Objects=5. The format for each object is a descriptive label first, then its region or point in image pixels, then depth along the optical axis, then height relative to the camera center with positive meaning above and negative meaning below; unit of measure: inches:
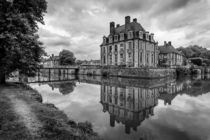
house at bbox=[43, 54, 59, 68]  3775.1 +207.2
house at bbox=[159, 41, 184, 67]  2001.7 +188.3
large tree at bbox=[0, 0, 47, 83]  426.9 +85.1
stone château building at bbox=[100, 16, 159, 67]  1393.9 +227.8
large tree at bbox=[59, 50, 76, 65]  2800.2 +211.1
